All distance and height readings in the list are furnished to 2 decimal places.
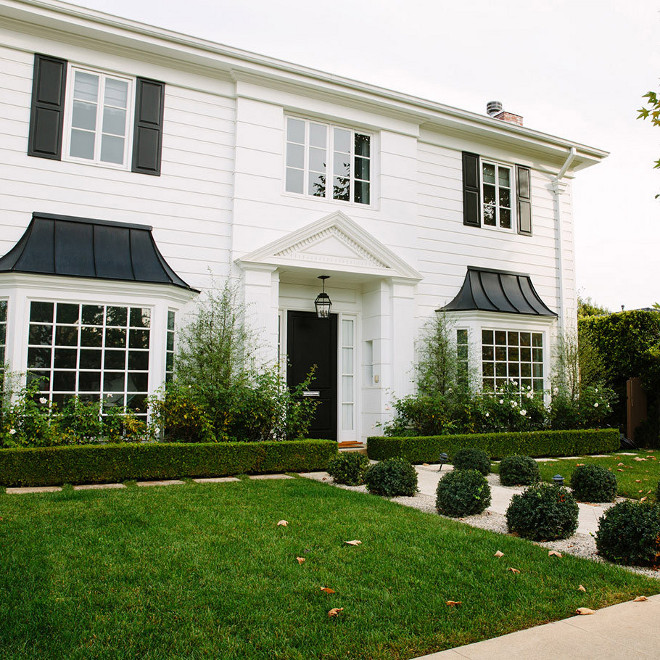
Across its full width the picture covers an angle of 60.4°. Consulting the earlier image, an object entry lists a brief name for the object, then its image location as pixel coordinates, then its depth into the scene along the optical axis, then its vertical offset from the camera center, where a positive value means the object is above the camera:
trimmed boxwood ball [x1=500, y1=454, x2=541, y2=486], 7.62 -1.07
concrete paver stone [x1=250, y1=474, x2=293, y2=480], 8.00 -1.22
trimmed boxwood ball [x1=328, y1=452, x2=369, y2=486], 7.43 -1.02
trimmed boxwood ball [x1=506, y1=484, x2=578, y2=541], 4.86 -1.05
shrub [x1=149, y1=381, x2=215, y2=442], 8.28 -0.36
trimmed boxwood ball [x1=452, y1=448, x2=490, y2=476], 7.98 -0.96
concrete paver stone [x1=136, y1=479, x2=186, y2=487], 7.20 -1.20
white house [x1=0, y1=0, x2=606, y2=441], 8.40 +3.21
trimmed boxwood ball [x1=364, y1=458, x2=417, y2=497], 6.69 -1.04
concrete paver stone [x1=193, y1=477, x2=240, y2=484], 7.41 -1.21
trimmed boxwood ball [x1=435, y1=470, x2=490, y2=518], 5.69 -1.03
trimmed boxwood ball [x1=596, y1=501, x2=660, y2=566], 4.17 -1.05
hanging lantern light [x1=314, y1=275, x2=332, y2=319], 10.84 +1.66
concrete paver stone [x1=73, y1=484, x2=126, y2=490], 6.86 -1.20
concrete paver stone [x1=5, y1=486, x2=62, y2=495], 6.49 -1.19
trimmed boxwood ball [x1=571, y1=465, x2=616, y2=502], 6.69 -1.08
